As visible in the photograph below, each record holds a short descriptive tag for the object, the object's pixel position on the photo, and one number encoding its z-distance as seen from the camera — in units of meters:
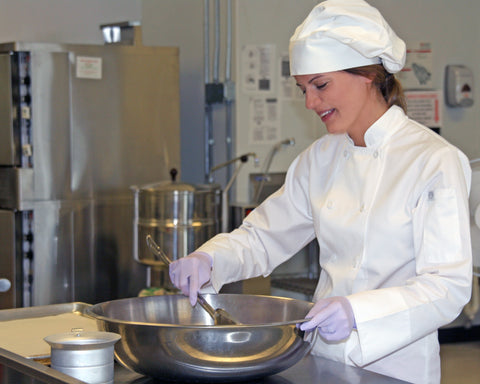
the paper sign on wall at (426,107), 4.71
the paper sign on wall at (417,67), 4.67
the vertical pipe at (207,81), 4.45
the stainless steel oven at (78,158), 3.92
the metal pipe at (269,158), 4.31
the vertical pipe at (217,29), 4.35
